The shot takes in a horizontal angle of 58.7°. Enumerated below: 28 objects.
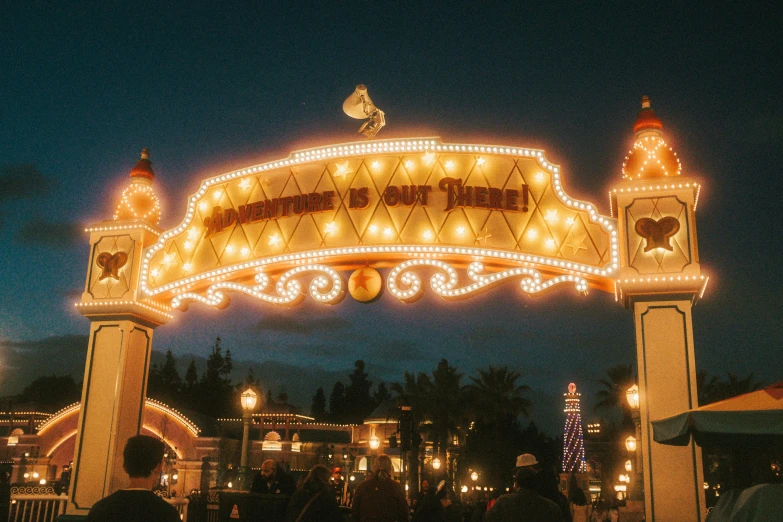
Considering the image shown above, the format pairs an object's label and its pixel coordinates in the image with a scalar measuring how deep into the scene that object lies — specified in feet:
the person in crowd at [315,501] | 23.07
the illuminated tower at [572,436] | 224.94
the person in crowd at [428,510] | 33.08
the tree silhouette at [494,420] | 151.84
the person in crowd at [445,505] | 33.95
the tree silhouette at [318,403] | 300.28
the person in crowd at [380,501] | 26.50
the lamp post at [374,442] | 102.28
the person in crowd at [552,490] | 24.07
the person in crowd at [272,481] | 36.88
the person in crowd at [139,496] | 11.75
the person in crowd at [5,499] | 35.48
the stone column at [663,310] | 30.25
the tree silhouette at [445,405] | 147.54
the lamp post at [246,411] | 53.06
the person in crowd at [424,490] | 37.74
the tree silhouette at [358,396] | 282.56
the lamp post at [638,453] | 61.67
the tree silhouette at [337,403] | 282.19
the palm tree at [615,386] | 167.32
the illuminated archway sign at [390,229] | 37.24
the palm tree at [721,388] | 118.83
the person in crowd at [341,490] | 52.22
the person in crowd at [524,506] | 17.07
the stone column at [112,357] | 39.78
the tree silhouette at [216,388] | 270.67
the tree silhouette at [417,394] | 148.15
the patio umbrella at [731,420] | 20.71
